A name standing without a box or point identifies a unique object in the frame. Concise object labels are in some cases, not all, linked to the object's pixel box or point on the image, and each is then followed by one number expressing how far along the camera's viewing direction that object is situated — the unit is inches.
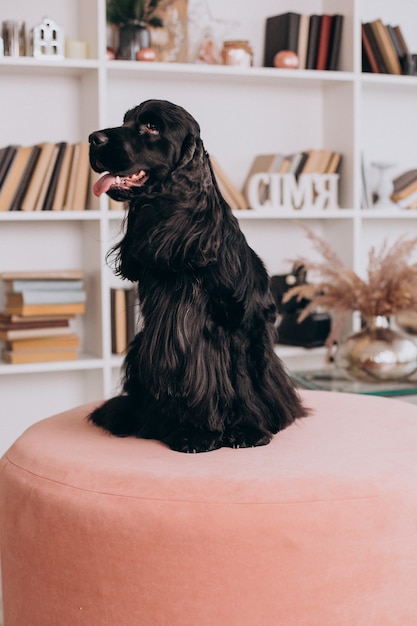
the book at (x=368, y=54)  125.5
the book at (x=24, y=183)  110.3
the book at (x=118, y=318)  114.7
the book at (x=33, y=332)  109.8
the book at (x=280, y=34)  121.8
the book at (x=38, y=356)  110.3
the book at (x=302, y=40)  122.6
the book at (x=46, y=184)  110.8
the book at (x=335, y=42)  123.6
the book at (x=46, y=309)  109.7
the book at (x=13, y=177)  109.1
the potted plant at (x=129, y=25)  114.3
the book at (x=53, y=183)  111.3
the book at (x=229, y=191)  120.0
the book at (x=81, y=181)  111.5
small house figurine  107.9
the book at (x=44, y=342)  110.5
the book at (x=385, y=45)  125.6
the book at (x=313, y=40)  123.4
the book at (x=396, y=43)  126.8
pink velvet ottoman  39.3
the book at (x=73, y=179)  112.0
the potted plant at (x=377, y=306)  96.3
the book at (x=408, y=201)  132.5
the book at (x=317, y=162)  124.1
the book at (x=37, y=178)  109.9
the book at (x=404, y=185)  132.7
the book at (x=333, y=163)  124.7
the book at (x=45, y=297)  109.8
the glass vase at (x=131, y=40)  114.3
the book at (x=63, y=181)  111.1
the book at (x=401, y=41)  127.6
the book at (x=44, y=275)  110.3
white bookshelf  112.8
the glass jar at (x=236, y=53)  118.8
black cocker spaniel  43.8
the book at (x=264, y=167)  122.6
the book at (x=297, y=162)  124.4
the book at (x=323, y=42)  123.4
